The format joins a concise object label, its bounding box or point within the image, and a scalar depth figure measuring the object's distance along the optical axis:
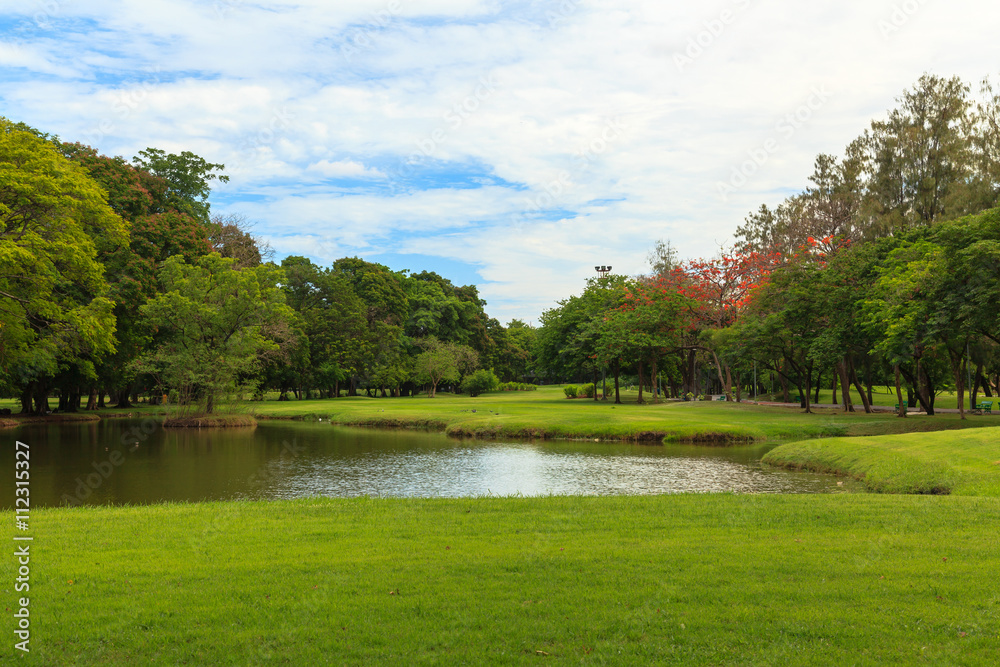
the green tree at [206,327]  40.44
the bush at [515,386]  93.75
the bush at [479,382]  78.69
